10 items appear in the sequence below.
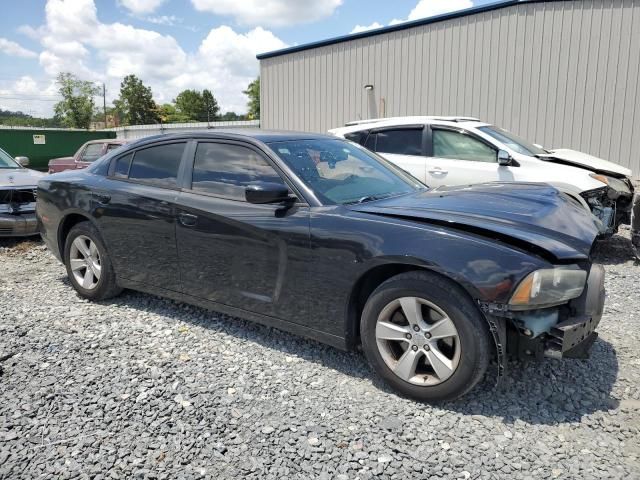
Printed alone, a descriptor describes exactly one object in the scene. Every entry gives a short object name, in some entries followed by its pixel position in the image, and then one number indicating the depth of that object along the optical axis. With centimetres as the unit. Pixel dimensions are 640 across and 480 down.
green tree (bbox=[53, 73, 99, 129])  5159
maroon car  1190
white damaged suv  614
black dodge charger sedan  270
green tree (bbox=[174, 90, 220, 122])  9344
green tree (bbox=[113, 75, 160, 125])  7450
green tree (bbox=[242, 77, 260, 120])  8027
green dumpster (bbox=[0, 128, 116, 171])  2180
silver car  720
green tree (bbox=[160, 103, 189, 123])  8841
